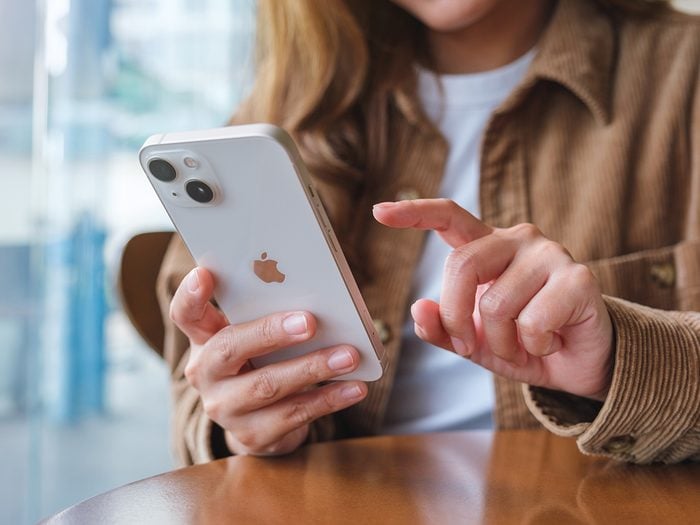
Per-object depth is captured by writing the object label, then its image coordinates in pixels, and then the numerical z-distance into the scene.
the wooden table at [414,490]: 0.59
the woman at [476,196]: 0.70
